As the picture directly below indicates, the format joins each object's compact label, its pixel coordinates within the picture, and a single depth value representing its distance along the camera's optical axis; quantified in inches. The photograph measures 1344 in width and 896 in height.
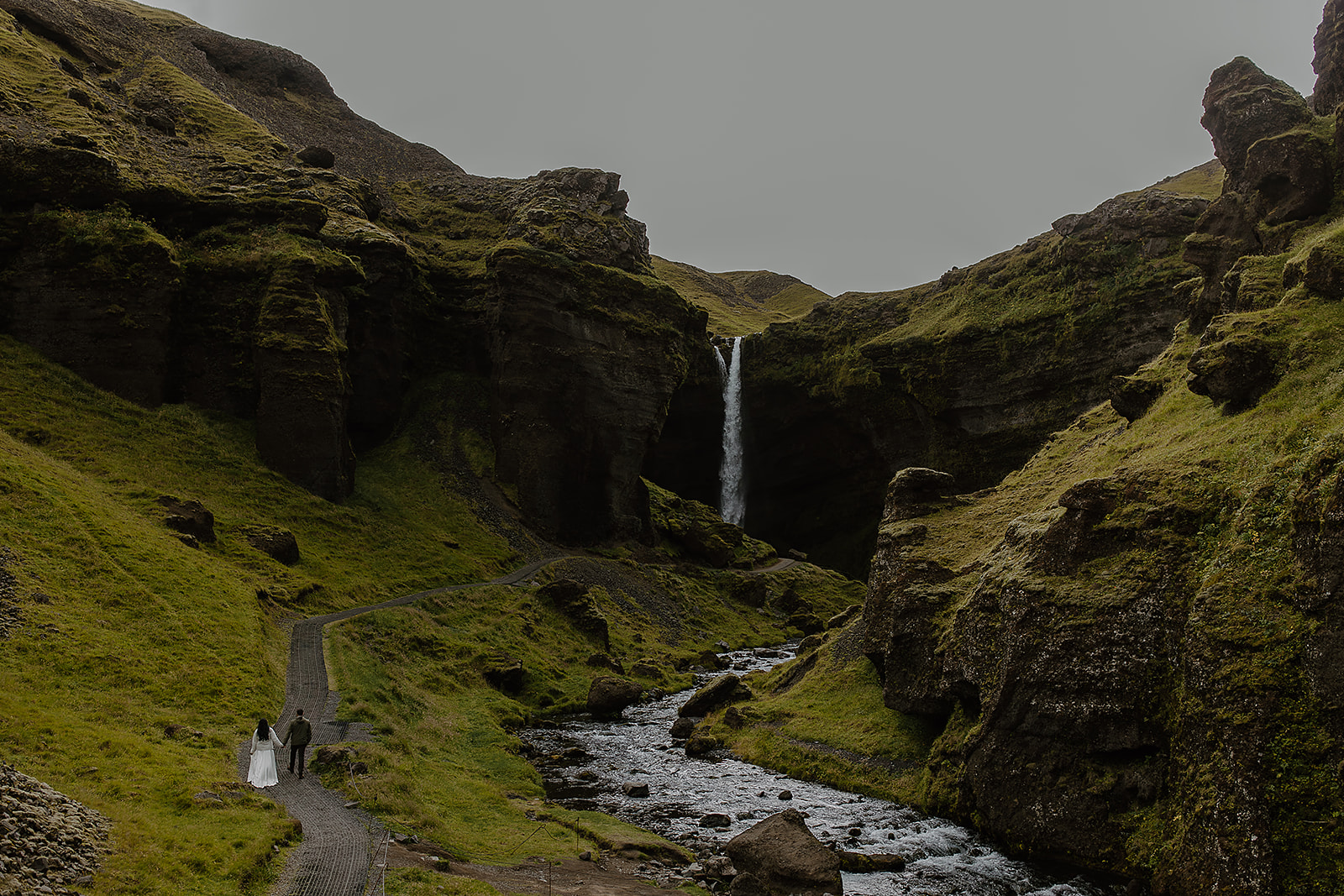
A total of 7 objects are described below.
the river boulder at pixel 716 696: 1627.7
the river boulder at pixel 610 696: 1743.4
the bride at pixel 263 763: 859.4
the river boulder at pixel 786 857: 776.3
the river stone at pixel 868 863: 874.8
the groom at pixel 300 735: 920.9
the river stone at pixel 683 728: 1526.8
